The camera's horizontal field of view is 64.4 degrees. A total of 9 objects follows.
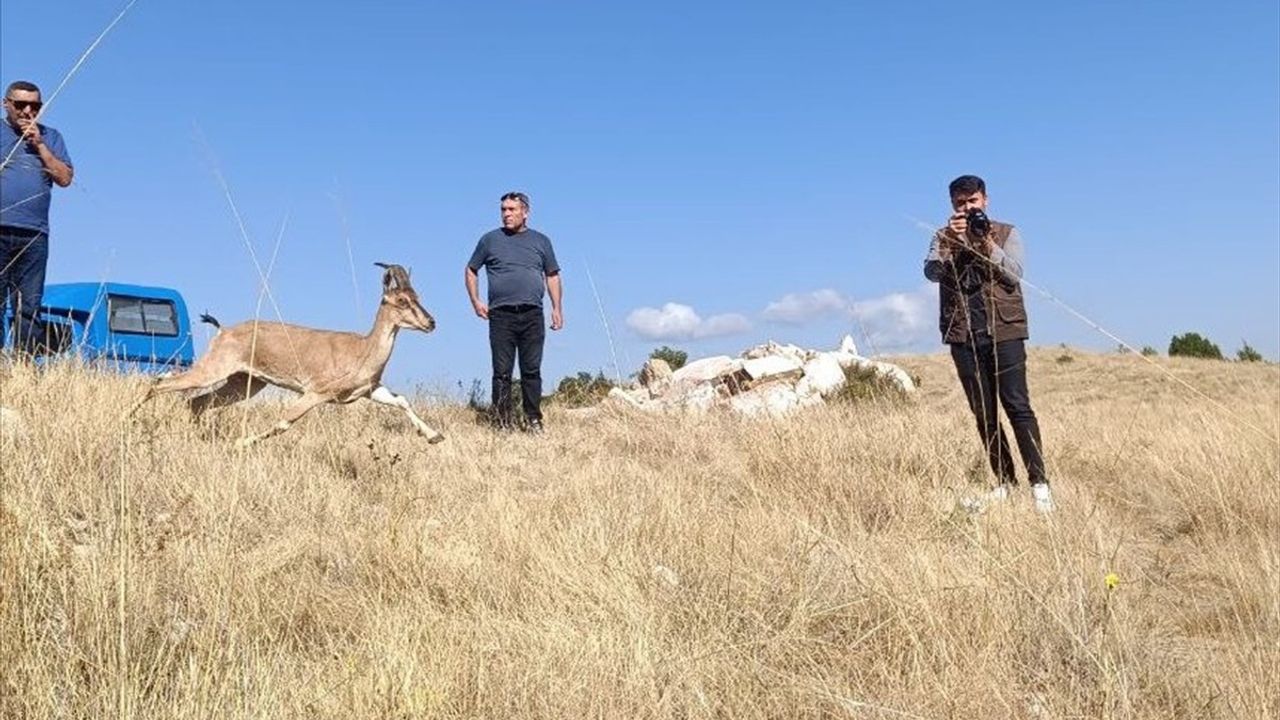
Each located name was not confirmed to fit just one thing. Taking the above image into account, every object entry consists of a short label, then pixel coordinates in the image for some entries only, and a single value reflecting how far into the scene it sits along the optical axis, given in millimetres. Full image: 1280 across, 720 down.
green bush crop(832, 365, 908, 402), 12789
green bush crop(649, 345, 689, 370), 16839
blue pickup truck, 14148
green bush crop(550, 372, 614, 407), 12782
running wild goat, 7504
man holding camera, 5676
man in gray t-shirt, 9094
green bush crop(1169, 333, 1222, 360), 28375
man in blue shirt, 6082
